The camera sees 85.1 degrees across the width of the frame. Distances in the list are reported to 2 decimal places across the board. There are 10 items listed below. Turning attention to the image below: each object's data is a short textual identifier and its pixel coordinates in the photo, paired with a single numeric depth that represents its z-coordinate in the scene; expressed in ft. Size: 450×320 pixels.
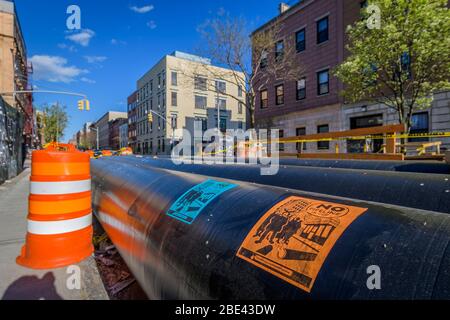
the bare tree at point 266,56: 64.39
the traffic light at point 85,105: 78.23
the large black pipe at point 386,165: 11.53
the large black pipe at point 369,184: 7.09
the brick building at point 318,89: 56.90
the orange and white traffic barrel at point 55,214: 9.55
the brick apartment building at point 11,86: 32.45
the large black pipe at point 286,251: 3.22
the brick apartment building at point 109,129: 268.09
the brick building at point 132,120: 197.20
